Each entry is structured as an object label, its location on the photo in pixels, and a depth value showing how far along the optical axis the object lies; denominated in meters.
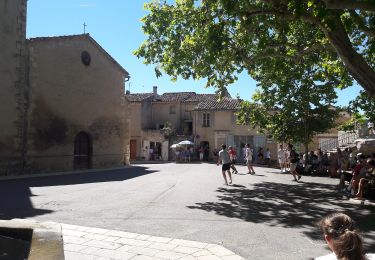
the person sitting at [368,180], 12.41
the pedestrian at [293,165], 20.28
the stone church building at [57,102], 22.20
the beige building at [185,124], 45.69
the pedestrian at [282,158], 26.88
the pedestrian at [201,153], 45.00
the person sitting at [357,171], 13.06
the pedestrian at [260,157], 38.22
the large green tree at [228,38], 11.17
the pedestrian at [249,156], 23.97
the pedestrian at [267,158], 38.12
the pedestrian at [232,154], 24.11
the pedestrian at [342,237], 2.22
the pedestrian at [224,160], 17.58
